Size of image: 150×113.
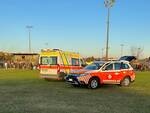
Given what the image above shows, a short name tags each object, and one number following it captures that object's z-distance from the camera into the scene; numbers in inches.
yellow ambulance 482.9
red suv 387.2
